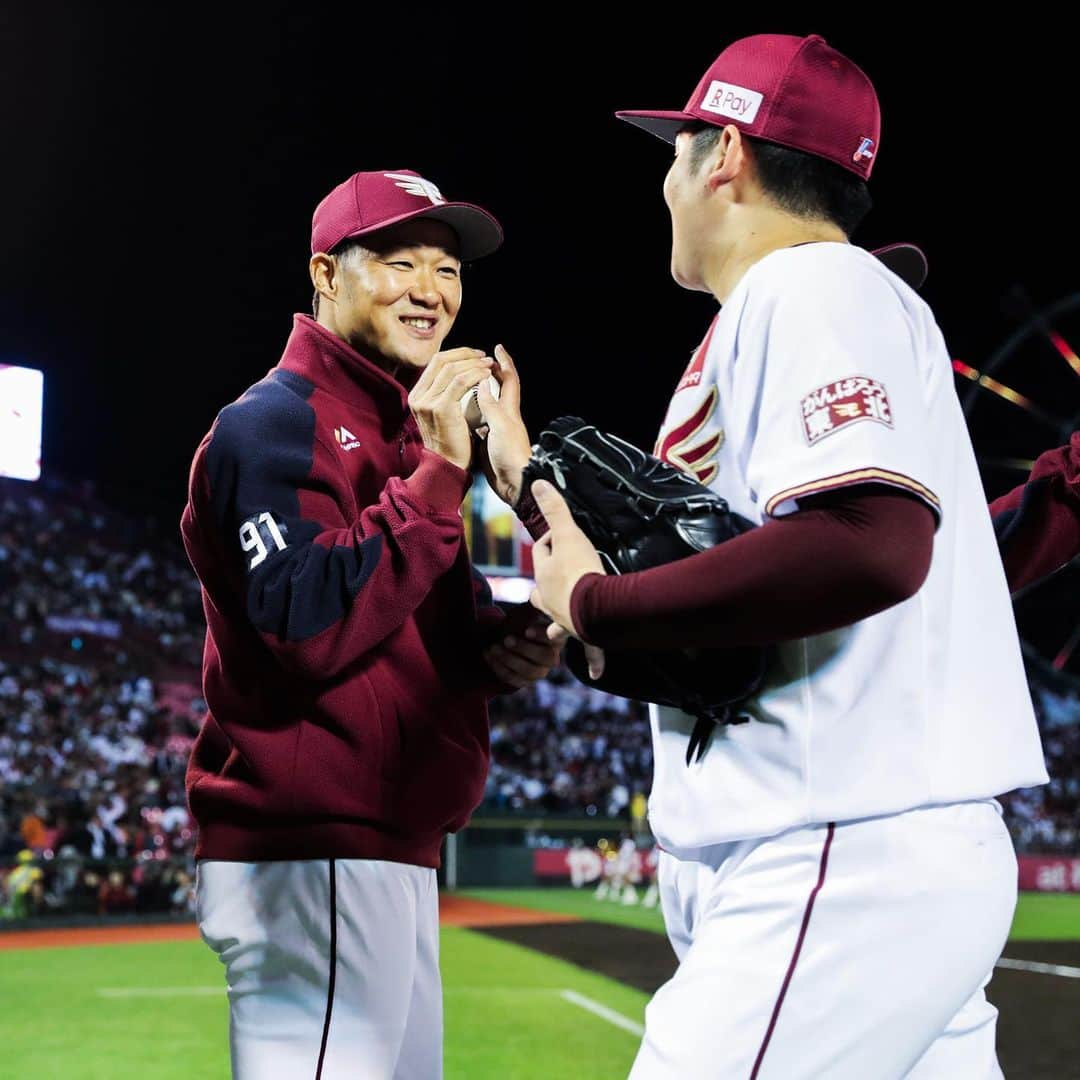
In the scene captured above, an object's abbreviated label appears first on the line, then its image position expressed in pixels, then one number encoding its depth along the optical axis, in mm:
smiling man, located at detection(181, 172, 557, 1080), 2295
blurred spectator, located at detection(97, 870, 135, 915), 14789
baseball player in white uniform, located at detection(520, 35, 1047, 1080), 1462
